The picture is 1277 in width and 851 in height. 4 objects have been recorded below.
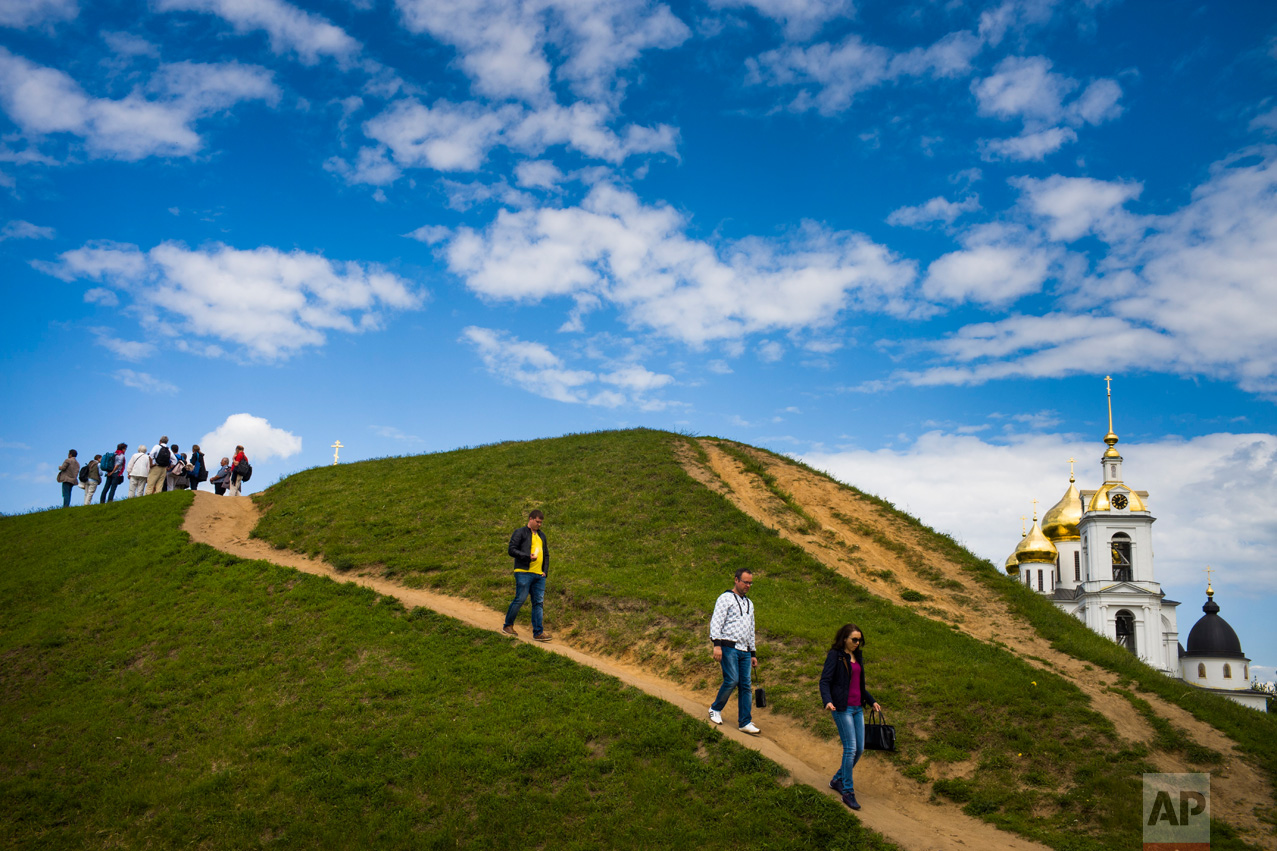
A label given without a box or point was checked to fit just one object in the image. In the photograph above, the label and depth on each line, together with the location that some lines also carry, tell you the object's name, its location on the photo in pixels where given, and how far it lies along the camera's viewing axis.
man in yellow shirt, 15.09
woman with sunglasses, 10.36
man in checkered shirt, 11.70
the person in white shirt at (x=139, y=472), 28.25
